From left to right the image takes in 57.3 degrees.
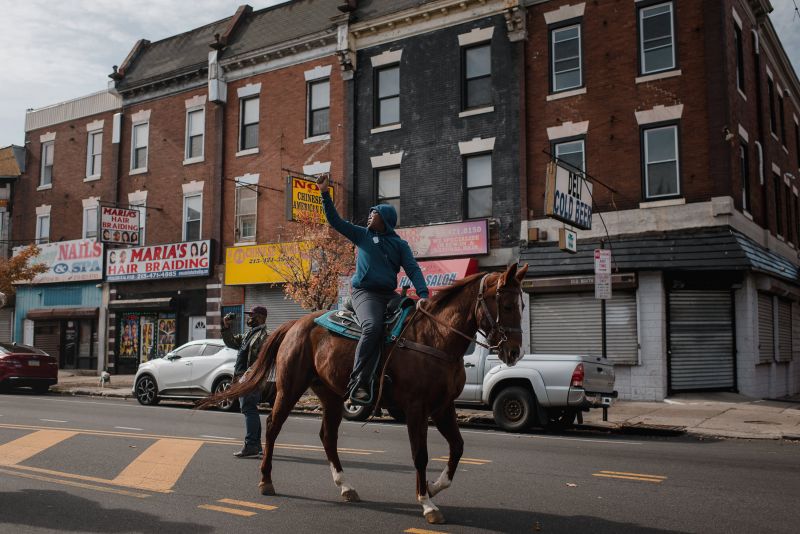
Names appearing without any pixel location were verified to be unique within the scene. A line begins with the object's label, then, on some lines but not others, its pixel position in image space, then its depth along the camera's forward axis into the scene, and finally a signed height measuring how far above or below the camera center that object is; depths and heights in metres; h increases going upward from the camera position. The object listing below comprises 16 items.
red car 21.28 -1.11
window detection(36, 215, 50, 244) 32.75 +4.58
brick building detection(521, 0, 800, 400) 18.39 +3.66
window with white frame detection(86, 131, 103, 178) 31.61 +7.62
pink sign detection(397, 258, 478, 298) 21.05 +1.78
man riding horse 6.45 +0.53
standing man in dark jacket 9.48 -0.44
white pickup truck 12.85 -0.99
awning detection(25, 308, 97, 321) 30.05 +0.69
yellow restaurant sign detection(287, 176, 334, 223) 21.97 +4.05
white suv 16.97 -1.01
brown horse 6.05 -0.28
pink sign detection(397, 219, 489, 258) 21.25 +2.77
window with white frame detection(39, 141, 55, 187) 33.34 +7.47
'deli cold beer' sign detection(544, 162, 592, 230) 17.28 +3.32
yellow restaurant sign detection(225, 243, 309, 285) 23.72 +2.31
